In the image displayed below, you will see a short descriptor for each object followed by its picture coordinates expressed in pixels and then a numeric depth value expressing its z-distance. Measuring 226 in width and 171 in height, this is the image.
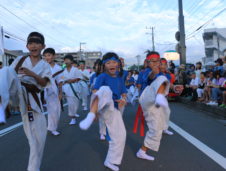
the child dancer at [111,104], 3.12
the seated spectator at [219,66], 9.49
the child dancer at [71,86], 6.75
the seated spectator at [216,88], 8.86
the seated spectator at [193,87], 10.69
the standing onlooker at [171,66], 16.09
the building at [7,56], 28.28
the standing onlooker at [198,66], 12.58
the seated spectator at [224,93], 7.97
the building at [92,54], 121.72
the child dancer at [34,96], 2.83
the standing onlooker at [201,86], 10.43
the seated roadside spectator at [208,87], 9.55
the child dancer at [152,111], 3.63
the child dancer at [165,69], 4.68
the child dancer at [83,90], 10.27
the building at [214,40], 45.10
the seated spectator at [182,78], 12.63
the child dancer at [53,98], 5.55
